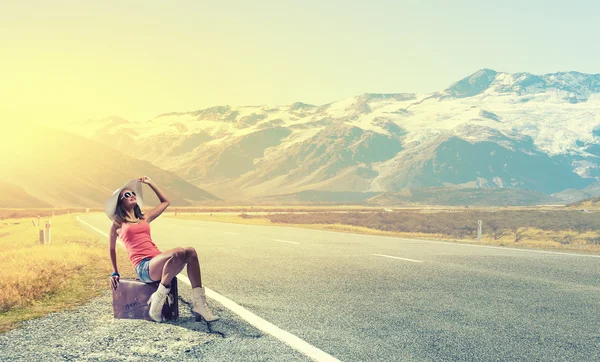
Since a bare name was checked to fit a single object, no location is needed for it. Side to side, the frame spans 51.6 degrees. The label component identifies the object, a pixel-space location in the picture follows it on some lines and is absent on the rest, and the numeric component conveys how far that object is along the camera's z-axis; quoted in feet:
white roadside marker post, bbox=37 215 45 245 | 74.70
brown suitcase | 22.62
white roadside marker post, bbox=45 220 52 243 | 76.25
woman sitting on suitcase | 21.44
